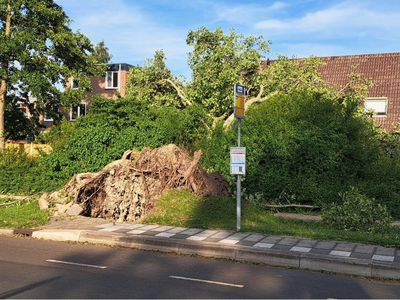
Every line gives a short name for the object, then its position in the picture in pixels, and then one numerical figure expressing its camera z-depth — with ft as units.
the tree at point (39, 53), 88.53
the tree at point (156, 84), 86.99
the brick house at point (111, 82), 137.59
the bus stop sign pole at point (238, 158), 36.55
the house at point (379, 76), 98.99
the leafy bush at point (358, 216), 37.73
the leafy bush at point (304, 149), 50.26
